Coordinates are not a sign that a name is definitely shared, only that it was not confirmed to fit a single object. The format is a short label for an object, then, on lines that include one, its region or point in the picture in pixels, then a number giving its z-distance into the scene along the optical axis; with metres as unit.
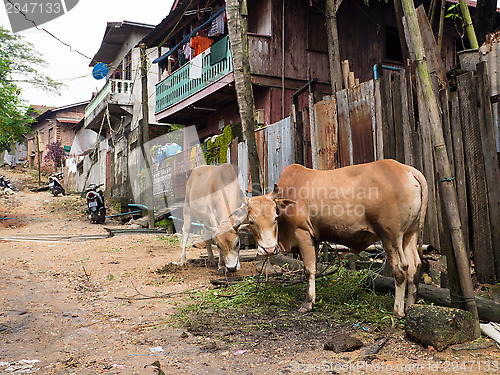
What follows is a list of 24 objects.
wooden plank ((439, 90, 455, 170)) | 4.43
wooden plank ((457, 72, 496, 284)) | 4.26
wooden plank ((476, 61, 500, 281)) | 4.23
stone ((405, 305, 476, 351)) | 3.26
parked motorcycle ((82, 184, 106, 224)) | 16.00
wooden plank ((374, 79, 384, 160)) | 5.66
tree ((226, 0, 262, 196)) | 6.75
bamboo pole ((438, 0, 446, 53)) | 10.66
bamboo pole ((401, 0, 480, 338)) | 3.50
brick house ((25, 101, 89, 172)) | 37.62
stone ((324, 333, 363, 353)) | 3.36
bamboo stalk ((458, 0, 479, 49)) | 7.42
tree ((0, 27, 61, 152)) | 15.47
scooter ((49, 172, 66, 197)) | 24.20
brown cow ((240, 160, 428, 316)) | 3.99
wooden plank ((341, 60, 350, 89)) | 7.20
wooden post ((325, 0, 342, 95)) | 10.50
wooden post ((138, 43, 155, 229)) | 13.68
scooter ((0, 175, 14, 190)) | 24.84
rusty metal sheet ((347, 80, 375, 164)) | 5.94
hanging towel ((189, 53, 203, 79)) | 15.59
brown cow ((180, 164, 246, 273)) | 6.03
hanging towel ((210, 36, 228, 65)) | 14.12
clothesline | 14.62
